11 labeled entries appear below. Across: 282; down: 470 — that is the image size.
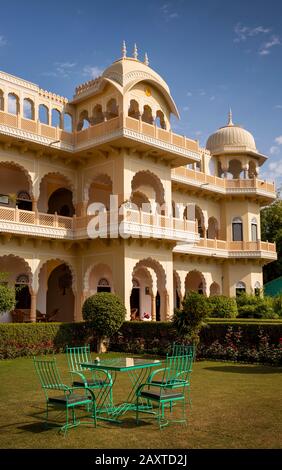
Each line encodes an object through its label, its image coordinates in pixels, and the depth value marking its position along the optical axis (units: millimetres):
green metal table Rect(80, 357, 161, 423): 8281
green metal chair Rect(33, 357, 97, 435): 7586
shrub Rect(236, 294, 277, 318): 25294
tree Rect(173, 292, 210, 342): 16500
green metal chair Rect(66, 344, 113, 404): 8433
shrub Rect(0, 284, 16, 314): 16359
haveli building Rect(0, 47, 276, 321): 20906
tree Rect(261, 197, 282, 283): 43750
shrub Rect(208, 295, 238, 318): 24875
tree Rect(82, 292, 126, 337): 18375
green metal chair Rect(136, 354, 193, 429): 7883
